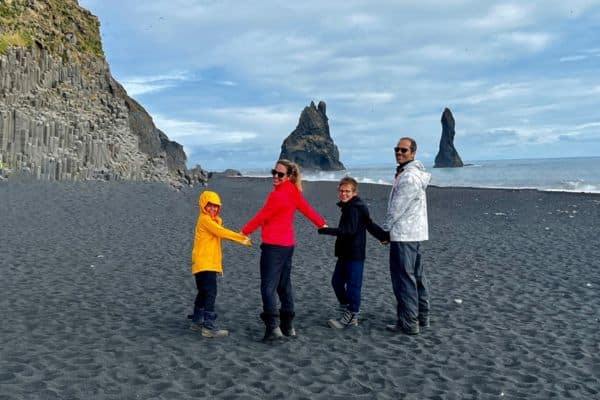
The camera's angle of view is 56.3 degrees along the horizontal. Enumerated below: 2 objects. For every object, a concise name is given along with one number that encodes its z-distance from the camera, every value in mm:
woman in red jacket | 8367
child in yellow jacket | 8562
